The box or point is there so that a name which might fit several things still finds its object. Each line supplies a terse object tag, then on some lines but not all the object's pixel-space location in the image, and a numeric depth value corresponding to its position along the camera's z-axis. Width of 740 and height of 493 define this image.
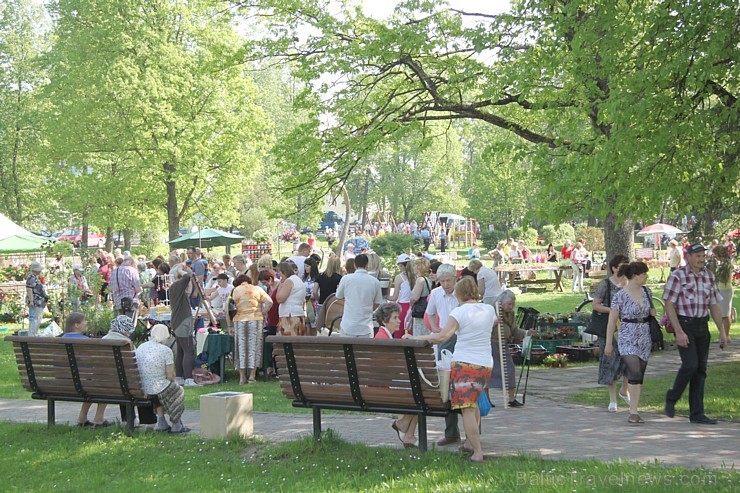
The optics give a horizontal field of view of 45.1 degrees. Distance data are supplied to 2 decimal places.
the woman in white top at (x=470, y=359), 7.36
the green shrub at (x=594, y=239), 47.84
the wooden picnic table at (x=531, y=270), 29.94
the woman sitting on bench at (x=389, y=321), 8.29
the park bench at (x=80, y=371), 9.09
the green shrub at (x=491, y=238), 55.84
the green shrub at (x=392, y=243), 48.97
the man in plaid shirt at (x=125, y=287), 19.05
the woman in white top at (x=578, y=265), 28.41
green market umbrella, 29.89
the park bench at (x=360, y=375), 7.46
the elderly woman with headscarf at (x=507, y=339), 9.95
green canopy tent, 24.53
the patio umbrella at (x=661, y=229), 44.17
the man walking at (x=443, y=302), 9.42
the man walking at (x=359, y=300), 10.93
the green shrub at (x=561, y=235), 50.31
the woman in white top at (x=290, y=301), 13.37
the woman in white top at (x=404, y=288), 13.15
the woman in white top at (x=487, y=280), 12.75
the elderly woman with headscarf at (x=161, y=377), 9.10
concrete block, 8.63
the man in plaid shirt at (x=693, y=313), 9.23
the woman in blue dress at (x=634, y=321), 9.28
